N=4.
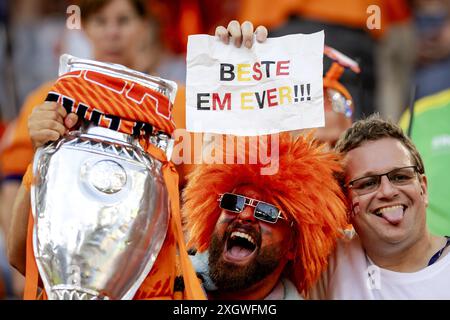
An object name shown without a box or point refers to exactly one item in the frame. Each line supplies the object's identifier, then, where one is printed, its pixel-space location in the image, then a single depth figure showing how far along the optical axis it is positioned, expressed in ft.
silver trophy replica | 14.80
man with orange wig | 16.57
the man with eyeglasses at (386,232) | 16.93
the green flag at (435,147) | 21.20
